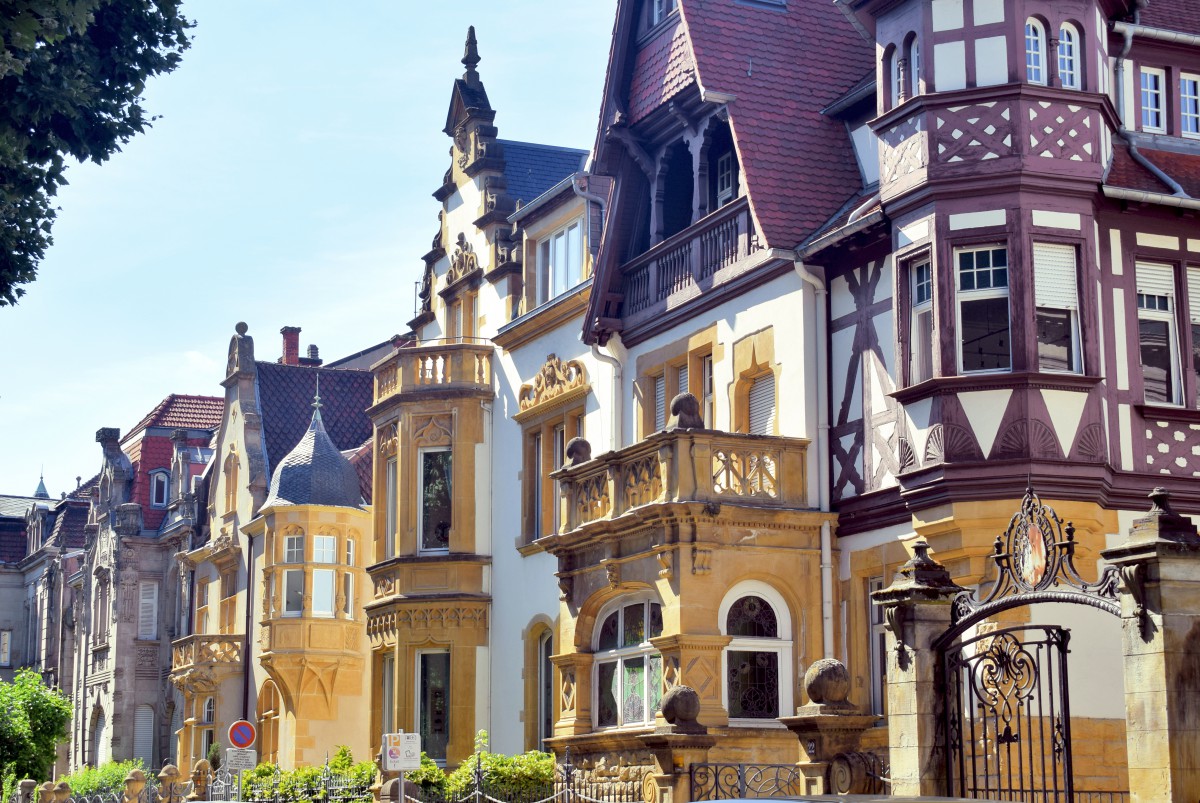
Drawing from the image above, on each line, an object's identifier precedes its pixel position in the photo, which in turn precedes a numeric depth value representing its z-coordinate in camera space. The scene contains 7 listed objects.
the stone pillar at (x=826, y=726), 16.95
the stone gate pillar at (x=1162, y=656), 13.06
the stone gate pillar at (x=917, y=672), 15.99
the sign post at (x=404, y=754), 23.58
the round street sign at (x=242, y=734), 30.20
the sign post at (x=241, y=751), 29.27
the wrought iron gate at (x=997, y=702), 14.34
